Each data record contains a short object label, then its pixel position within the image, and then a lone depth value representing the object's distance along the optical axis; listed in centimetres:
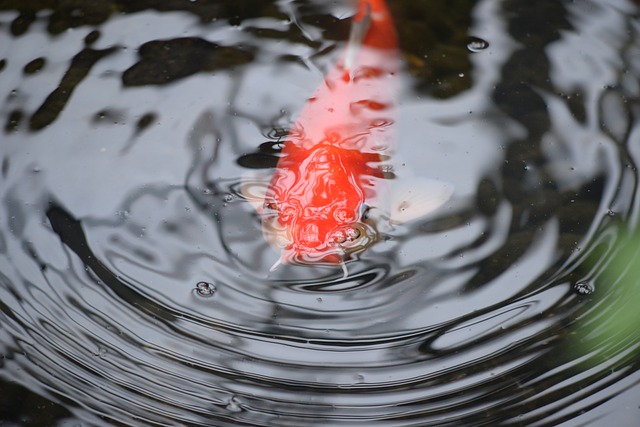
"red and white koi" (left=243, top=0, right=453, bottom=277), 289
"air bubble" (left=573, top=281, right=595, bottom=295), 290
